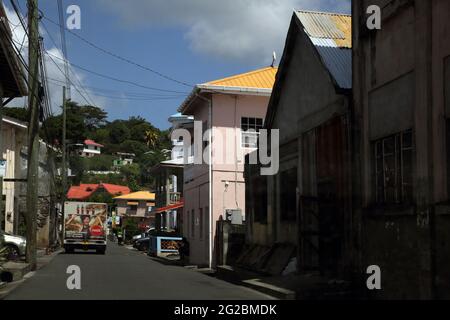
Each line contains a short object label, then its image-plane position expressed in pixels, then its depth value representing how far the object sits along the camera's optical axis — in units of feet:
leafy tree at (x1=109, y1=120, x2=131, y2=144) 397.39
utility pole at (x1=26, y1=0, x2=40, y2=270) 64.85
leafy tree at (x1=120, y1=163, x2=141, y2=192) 377.50
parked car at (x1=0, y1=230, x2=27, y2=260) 79.20
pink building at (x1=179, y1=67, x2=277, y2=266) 92.12
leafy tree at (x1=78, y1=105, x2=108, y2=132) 311.45
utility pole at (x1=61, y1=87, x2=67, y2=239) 144.66
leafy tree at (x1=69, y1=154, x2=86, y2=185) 244.69
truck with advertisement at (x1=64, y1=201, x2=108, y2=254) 122.01
